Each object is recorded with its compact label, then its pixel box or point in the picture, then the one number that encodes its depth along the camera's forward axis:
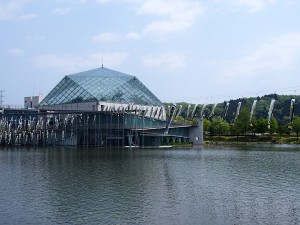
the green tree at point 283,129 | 115.04
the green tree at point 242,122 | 112.12
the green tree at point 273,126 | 112.93
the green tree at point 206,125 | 125.62
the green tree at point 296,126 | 106.00
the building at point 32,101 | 127.49
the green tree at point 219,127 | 119.38
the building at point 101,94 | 101.25
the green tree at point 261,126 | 112.19
